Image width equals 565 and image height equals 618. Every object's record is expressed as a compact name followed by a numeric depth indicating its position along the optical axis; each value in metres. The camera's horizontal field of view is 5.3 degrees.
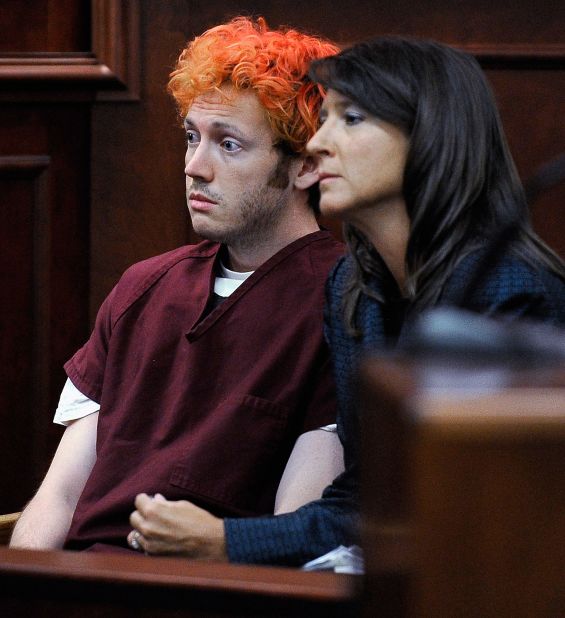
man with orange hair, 7.23
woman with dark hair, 7.06
